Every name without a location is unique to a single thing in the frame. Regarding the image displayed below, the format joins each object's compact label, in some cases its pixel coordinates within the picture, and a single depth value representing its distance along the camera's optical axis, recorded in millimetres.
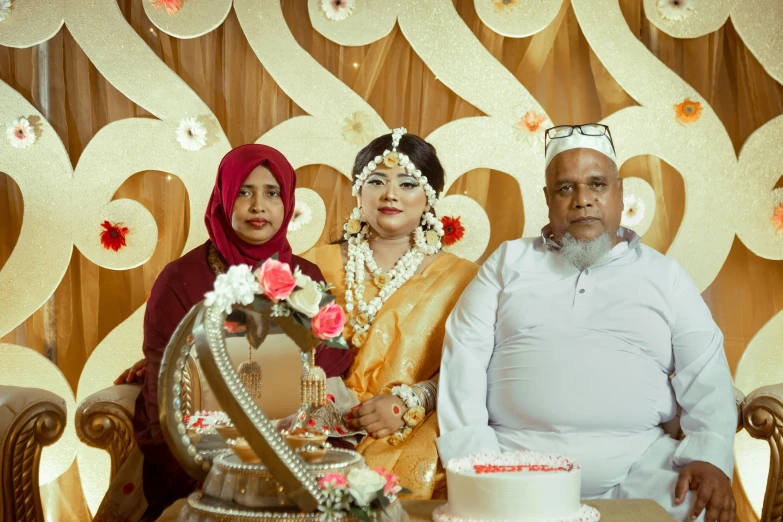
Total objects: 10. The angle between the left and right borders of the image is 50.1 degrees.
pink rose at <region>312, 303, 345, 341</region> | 1744
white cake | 1855
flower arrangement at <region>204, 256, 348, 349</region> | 1703
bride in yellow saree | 2898
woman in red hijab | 2998
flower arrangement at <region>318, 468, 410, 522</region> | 1686
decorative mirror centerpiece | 1668
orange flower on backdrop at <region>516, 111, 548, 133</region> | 3896
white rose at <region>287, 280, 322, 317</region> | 1738
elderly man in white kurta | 2676
